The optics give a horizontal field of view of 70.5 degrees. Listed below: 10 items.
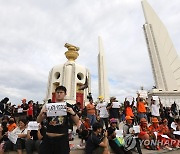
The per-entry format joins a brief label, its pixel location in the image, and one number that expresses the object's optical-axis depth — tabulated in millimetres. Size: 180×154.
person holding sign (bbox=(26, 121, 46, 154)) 3215
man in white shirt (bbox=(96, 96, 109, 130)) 4724
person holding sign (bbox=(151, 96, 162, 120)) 5446
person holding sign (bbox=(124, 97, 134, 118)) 5012
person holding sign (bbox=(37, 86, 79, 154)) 1656
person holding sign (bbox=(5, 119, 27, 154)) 3266
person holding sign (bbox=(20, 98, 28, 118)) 5471
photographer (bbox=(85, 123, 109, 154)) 2949
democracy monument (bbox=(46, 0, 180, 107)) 13479
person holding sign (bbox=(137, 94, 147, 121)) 5177
